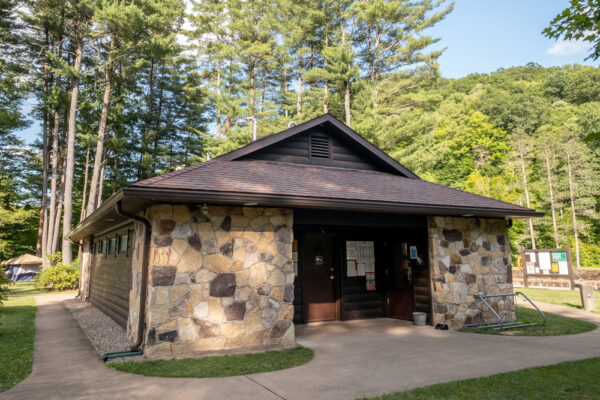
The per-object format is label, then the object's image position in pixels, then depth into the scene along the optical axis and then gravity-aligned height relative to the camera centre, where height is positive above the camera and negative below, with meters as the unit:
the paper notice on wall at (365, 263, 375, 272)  9.20 -0.37
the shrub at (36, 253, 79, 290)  17.72 -1.04
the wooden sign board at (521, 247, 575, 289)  14.32 -0.52
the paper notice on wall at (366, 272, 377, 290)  9.12 -0.70
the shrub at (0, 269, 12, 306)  7.26 -0.52
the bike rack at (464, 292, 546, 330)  7.52 -1.51
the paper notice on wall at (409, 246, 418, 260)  8.24 -0.03
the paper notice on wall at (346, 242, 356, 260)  9.05 +0.03
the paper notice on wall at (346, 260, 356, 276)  8.96 -0.38
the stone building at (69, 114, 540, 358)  5.46 +0.13
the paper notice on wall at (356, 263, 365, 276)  9.06 -0.41
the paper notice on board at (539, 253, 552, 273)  14.84 -0.46
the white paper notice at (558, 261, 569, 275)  14.34 -0.67
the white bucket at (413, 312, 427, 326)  7.76 -1.37
